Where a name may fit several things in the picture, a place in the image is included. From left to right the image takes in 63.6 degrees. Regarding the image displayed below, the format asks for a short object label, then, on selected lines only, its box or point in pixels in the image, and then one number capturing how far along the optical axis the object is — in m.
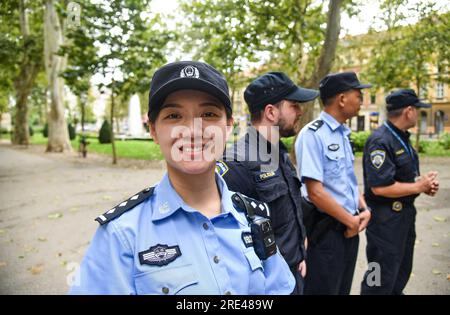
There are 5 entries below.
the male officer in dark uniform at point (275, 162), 1.91
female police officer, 1.05
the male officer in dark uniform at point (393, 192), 2.74
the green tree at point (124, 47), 8.10
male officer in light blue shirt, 2.51
